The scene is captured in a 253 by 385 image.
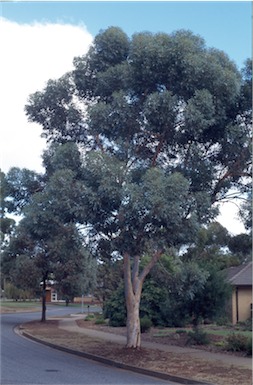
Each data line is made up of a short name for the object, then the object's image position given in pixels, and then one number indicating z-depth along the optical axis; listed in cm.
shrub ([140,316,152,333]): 2898
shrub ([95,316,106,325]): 3706
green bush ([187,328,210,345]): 2270
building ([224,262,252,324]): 3678
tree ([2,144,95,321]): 1670
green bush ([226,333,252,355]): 1992
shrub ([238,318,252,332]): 2940
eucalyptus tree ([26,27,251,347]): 1619
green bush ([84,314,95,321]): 4314
